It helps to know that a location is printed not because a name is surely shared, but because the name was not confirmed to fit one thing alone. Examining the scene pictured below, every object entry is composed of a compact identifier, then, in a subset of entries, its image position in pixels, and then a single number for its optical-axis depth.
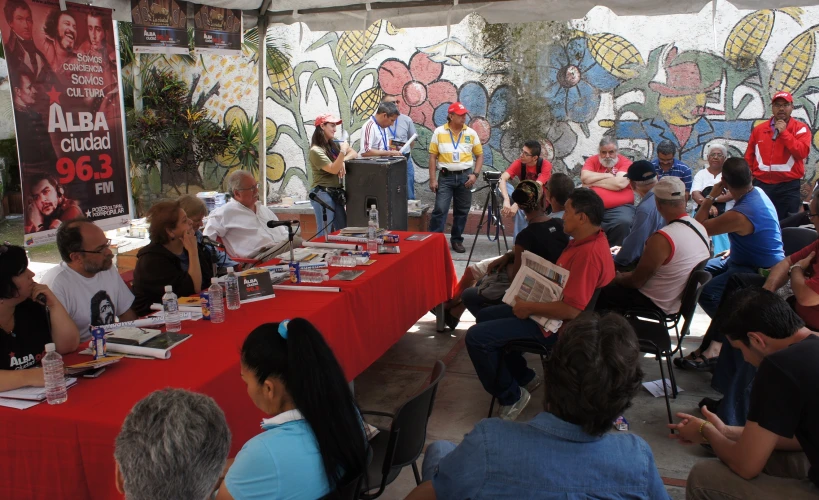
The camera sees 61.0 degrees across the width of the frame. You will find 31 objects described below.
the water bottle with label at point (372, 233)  5.24
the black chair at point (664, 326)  4.17
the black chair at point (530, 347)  4.06
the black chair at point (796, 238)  5.17
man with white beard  6.60
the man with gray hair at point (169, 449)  1.63
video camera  8.33
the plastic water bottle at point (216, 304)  3.52
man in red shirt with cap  7.40
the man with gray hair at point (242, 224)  5.60
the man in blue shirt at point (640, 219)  5.30
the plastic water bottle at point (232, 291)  3.78
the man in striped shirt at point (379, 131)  8.80
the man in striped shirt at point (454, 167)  8.84
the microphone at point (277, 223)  4.53
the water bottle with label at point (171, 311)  3.37
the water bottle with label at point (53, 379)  2.54
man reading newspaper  3.91
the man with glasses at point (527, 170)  7.91
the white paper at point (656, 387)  4.63
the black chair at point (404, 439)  2.60
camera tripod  8.35
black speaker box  7.47
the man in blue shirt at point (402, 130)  9.19
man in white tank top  4.36
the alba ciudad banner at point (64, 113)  4.41
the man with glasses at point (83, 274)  3.42
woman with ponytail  1.98
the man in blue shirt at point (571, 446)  1.82
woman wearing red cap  7.62
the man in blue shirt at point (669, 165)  7.00
